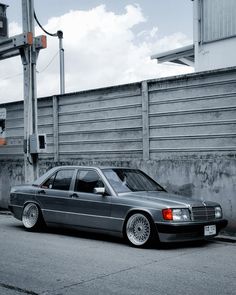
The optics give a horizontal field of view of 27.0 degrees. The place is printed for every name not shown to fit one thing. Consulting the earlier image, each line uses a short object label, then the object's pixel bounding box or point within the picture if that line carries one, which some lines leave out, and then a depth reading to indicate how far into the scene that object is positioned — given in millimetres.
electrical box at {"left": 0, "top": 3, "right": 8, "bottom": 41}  14555
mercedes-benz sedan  8141
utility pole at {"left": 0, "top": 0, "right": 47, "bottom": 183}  13023
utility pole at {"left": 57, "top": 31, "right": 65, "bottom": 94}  24925
